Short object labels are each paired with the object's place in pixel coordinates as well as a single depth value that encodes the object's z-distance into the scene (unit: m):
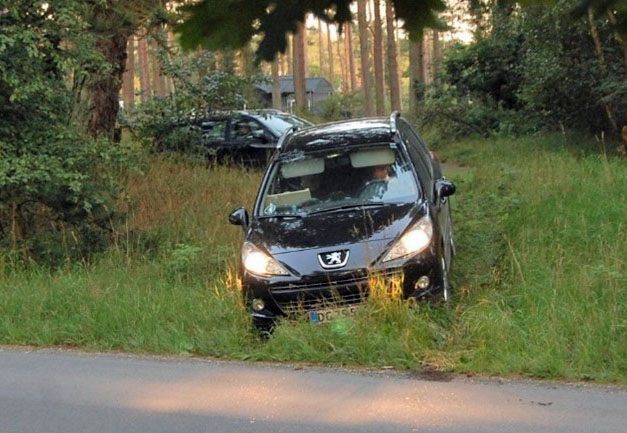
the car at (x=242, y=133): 16.50
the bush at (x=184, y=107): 16.55
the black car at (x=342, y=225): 6.85
